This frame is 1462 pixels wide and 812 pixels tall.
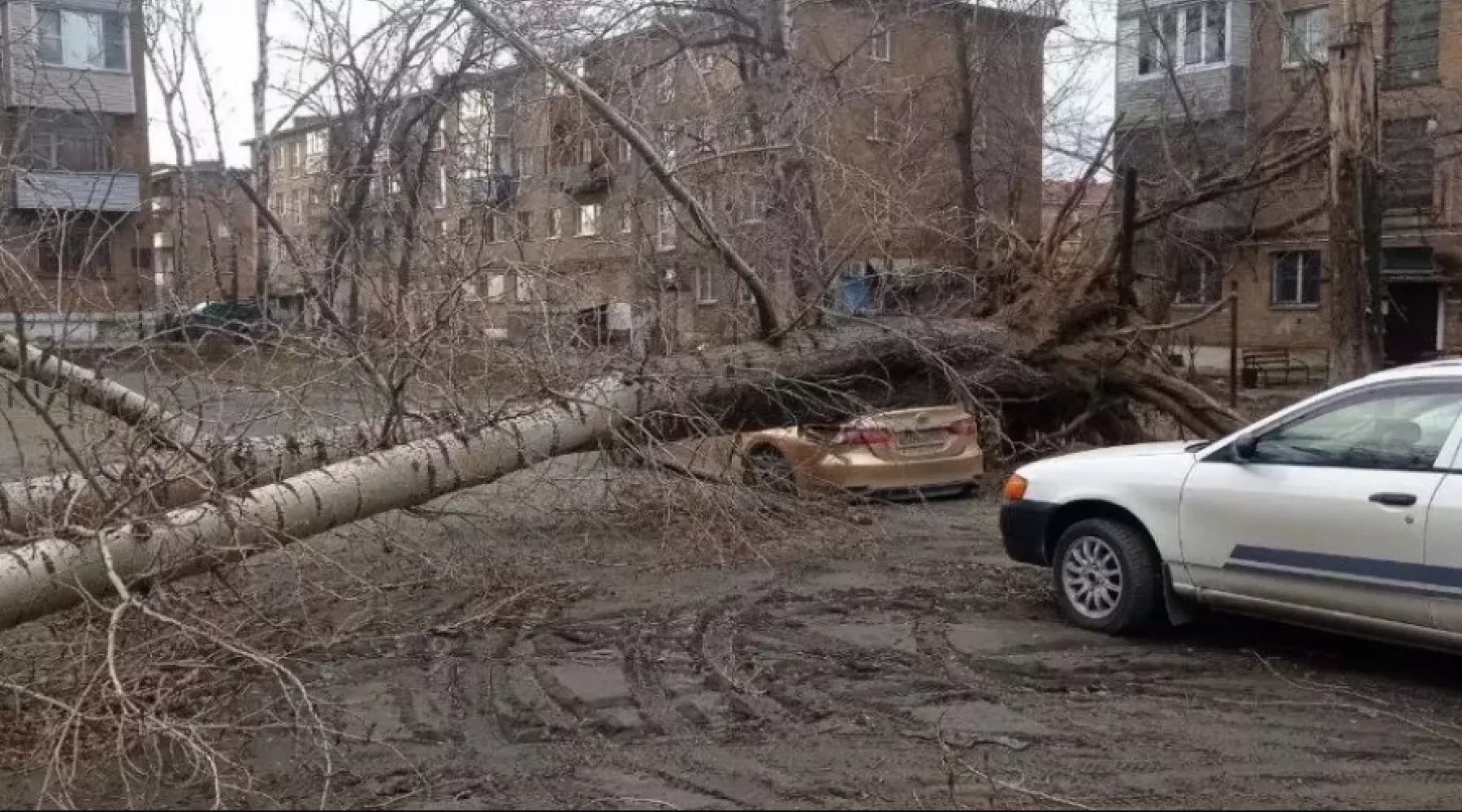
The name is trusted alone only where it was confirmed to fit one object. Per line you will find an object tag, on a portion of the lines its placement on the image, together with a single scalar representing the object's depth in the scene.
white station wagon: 5.66
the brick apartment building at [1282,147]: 16.03
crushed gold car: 10.91
